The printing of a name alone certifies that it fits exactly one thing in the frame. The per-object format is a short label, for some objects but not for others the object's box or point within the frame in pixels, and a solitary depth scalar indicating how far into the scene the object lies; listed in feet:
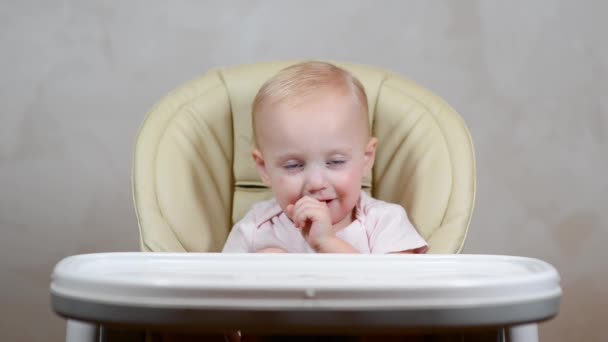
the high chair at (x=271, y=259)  4.51
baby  5.46
